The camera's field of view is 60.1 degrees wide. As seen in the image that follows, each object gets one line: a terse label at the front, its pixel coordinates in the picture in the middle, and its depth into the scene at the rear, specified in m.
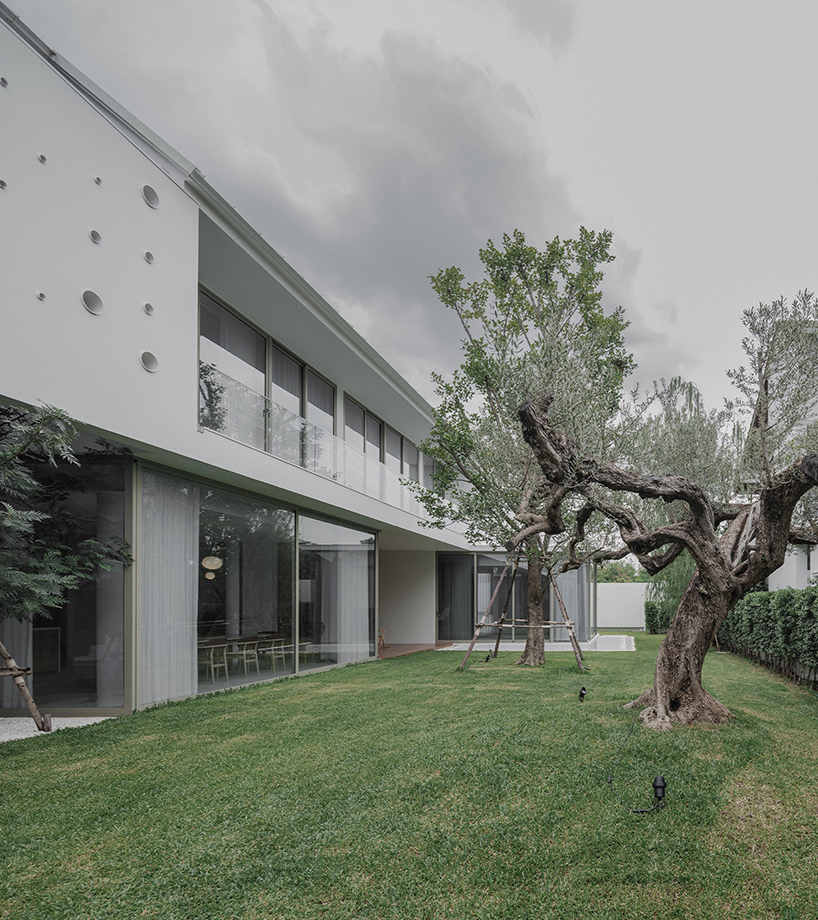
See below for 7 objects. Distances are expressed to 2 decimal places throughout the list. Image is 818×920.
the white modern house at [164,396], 6.68
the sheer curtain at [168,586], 8.62
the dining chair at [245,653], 10.40
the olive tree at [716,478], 6.25
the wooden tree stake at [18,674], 6.58
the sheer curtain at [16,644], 8.09
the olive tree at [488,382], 11.00
